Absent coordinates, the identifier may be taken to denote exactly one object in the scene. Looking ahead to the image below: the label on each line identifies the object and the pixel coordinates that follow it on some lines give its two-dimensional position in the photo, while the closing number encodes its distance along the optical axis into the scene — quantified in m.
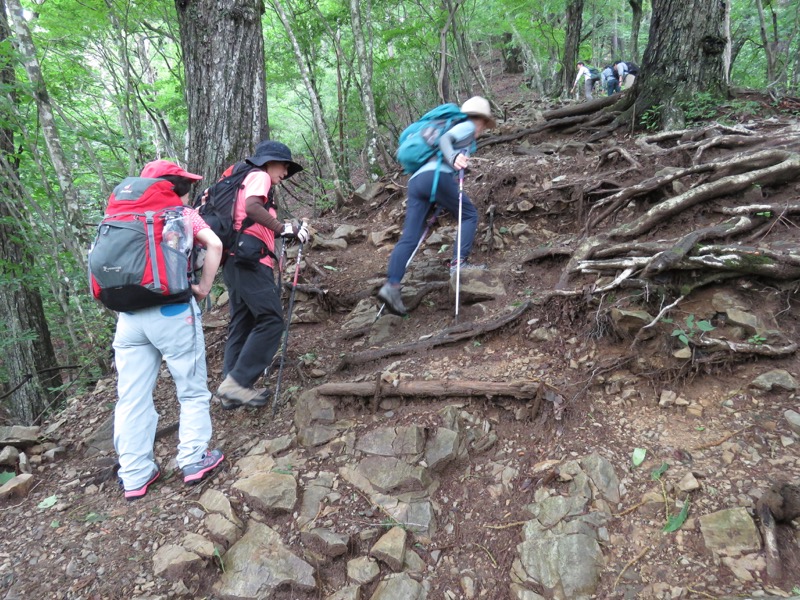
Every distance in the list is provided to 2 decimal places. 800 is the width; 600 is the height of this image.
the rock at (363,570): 2.86
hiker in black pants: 3.89
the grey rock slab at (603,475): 2.99
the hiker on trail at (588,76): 13.77
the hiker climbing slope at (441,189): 4.79
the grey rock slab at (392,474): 3.32
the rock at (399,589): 2.76
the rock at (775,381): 3.14
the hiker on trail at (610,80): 14.08
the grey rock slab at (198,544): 2.94
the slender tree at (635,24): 15.11
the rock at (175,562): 2.82
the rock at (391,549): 2.90
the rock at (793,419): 2.96
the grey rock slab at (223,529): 3.03
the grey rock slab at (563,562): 2.62
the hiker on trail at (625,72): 12.96
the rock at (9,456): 3.73
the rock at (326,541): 2.99
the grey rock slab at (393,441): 3.51
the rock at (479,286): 5.17
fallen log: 3.64
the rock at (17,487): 3.46
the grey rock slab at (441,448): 3.41
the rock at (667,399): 3.41
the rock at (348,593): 2.76
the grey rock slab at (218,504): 3.18
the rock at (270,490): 3.25
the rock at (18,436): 3.93
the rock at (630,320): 3.66
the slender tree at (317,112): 9.76
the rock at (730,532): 2.53
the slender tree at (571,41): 14.43
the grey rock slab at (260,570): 2.78
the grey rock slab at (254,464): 3.56
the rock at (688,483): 2.84
